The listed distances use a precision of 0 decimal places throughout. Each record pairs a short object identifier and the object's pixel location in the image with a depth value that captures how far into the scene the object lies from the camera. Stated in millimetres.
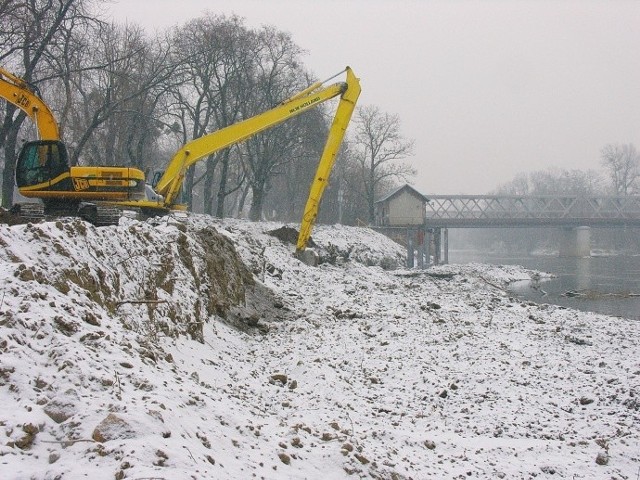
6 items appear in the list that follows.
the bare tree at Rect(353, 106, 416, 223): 60188
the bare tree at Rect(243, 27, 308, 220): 37938
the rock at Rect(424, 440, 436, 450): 7645
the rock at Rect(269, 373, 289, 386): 9895
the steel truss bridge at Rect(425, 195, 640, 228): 69250
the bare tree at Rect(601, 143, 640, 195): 100812
